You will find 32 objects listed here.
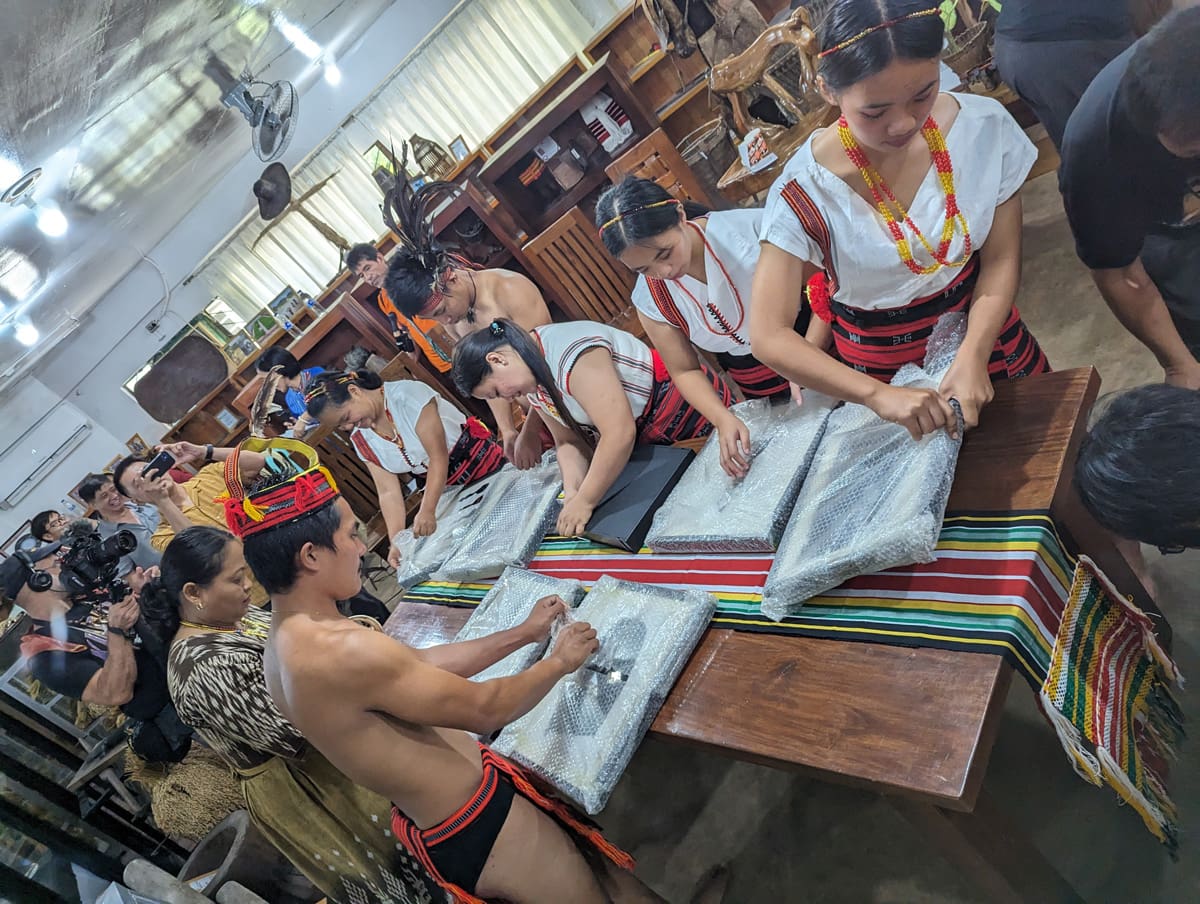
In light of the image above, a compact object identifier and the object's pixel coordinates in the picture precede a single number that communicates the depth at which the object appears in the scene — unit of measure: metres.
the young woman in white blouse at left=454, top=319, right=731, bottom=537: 1.79
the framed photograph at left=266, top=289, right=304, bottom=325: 6.87
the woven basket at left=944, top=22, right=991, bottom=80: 2.05
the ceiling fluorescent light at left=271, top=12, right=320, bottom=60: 3.23
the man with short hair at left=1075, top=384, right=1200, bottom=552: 0.86
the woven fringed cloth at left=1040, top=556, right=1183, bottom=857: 0.92
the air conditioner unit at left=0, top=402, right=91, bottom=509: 5.73
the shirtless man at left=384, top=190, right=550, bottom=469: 2.42
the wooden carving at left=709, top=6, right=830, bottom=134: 2.61
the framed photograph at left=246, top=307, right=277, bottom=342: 6.24
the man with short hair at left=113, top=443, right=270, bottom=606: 3.45
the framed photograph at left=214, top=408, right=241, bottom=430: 5.14
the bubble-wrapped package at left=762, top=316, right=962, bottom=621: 1.01
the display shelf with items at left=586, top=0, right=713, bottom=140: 3.69
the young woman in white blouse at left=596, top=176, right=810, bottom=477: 1.58
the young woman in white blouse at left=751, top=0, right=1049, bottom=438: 1.00
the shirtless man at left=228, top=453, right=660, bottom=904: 1.16
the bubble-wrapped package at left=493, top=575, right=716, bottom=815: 1.19
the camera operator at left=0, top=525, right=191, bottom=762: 2.40
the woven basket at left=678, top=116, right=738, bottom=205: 3.46
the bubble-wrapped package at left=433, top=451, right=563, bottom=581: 1.94
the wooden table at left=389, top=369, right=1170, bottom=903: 0.86
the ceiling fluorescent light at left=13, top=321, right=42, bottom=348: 3.82
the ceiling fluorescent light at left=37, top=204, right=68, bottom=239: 2.28
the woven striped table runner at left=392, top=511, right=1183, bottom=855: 0.92
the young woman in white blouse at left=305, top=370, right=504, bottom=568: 2.53
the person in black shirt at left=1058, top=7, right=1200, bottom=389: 0.99
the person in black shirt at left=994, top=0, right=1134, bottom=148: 1.19
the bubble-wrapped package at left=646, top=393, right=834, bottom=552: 1.30
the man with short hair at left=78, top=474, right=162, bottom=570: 3.36
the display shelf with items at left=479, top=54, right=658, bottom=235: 3.45
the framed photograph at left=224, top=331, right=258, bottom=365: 6.36
